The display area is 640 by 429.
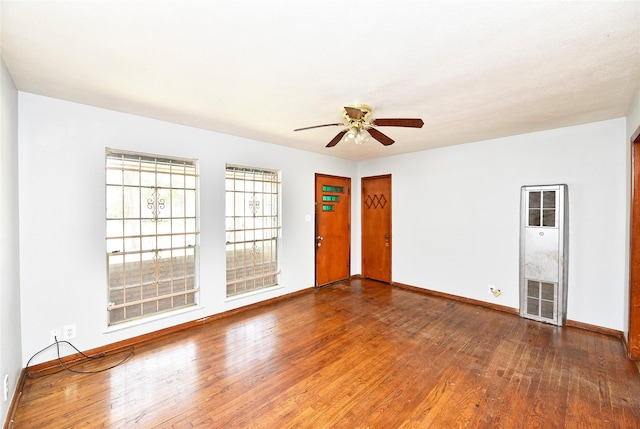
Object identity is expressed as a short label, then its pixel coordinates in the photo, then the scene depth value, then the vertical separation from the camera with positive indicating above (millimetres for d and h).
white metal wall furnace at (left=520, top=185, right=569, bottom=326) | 3381 -512
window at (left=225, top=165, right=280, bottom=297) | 3965 -247
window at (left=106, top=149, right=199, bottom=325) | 3010 +4
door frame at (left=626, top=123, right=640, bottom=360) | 2586 -416
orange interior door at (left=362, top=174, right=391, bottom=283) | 5320 -312
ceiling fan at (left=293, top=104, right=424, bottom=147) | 2361 +807
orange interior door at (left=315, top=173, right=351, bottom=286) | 5073 -326
